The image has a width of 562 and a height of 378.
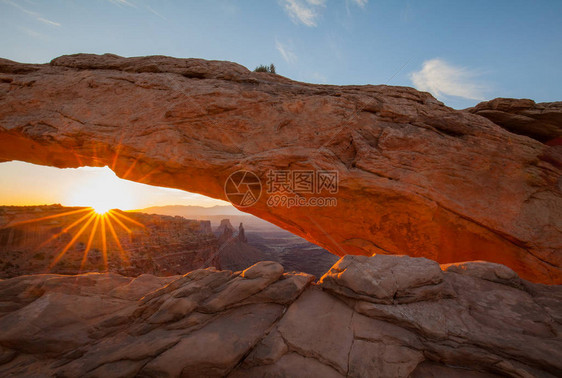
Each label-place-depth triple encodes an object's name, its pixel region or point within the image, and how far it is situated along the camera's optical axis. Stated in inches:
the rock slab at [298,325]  132.6
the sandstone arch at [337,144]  297.9
